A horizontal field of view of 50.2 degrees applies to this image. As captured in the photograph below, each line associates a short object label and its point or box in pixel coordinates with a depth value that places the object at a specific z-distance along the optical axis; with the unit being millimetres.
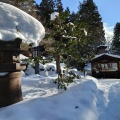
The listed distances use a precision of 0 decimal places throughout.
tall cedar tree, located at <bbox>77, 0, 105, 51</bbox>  23873
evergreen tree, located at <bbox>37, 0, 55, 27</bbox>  22131
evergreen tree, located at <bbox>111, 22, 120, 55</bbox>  25596
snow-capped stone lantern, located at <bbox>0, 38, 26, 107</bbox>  3578
